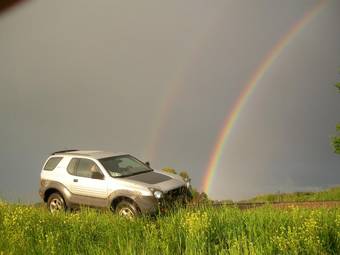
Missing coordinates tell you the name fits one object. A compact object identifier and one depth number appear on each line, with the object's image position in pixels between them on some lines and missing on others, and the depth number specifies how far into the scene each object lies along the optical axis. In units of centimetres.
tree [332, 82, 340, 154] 2784
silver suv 1159
